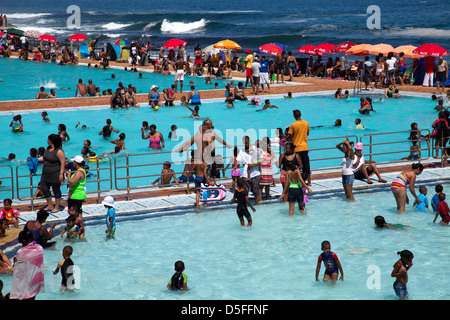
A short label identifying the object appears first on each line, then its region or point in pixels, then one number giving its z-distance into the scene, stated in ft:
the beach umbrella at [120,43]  149.87
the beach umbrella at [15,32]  177.55
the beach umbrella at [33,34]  159.28
